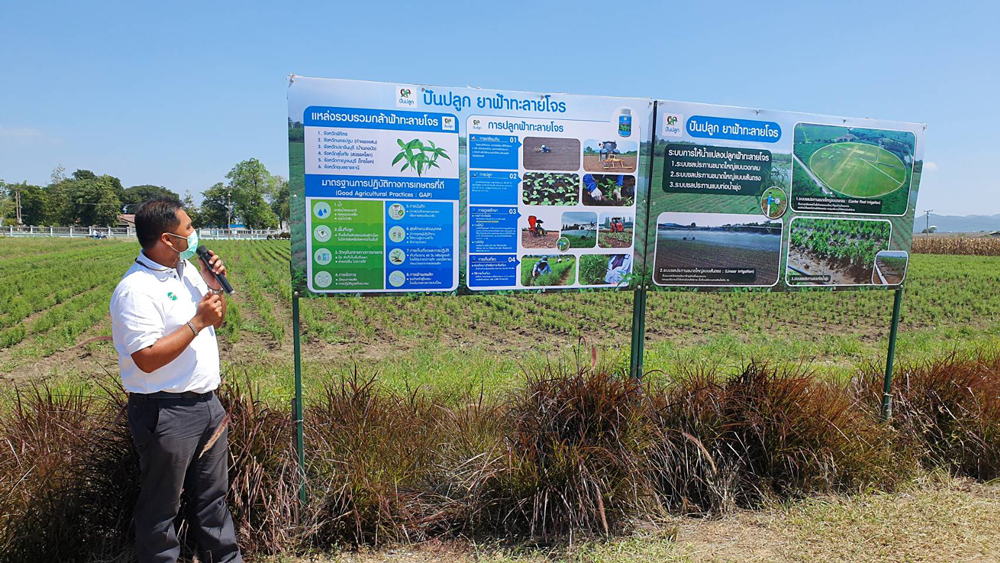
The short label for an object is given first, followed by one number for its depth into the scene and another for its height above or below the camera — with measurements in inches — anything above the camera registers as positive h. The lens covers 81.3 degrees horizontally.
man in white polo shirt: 107.6 -31.6
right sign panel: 175.6 +9.7
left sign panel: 142.3 +7.0
